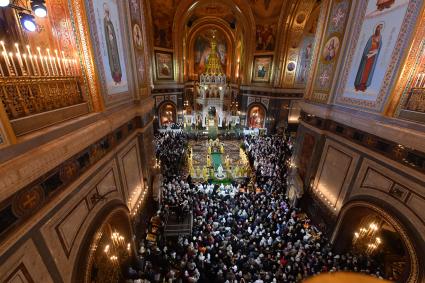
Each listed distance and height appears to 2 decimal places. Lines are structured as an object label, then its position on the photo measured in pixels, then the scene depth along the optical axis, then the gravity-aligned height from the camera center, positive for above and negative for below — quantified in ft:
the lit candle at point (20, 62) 9.82 +0.14
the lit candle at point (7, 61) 8.94 +0.15
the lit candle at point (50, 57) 11.73 +0.51
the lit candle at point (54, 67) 12.34 -0.06
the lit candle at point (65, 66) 13.38 +0.03
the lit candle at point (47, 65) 11.88 +0.04
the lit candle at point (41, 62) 11.25 +0.20
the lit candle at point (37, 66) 11.17 -0.03
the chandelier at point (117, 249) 19.97 -18.09
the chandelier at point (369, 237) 23.81 -18.52
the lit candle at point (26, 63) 10.48 +0.08
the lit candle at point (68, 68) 13.66 -0.10
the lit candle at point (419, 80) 16.34 -0.11
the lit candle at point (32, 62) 10.80 +0.17
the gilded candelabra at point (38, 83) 9.34 -0.94
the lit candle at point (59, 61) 12.77 +0.32
